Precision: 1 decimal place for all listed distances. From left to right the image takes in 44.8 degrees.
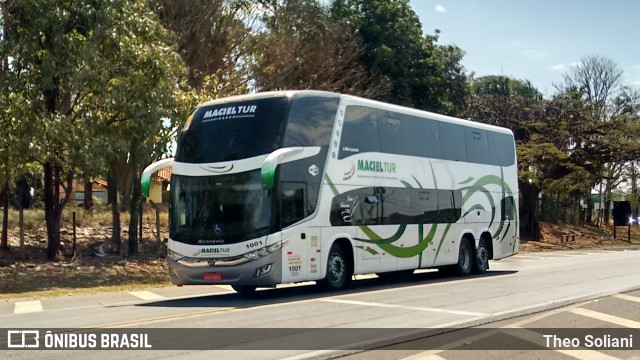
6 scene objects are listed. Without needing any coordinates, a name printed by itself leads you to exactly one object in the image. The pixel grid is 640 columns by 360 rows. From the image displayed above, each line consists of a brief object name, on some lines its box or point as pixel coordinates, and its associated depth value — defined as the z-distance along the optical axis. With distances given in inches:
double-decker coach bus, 613.3
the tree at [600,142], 1781.5
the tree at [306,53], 1294.3
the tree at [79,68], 832.3
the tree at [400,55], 1573.6
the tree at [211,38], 1157.1
